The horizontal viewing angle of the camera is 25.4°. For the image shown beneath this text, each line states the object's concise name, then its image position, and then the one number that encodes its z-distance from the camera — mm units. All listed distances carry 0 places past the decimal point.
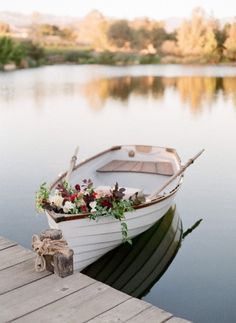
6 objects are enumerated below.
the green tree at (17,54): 51500
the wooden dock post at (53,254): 4500
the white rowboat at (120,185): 5691
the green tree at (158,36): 77688
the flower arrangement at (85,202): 5547
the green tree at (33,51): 57188
